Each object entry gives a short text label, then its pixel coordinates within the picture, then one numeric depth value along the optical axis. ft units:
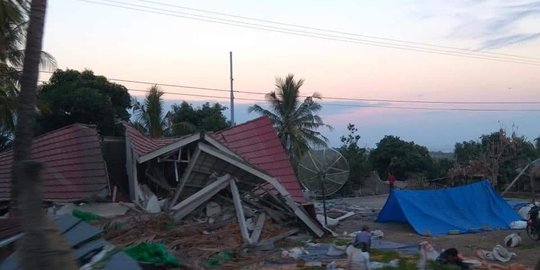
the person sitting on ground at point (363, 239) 50.78
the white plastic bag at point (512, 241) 58.29
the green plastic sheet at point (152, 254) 41.96
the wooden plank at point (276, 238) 59.29
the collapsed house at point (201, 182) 61.57
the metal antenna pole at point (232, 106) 133.36
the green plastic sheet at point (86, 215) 53.62
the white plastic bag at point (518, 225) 72.84
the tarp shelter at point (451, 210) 74.28
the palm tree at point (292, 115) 134.10
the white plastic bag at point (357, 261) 38.14
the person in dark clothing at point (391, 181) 111.24
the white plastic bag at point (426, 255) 42.09
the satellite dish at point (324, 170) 78.79
